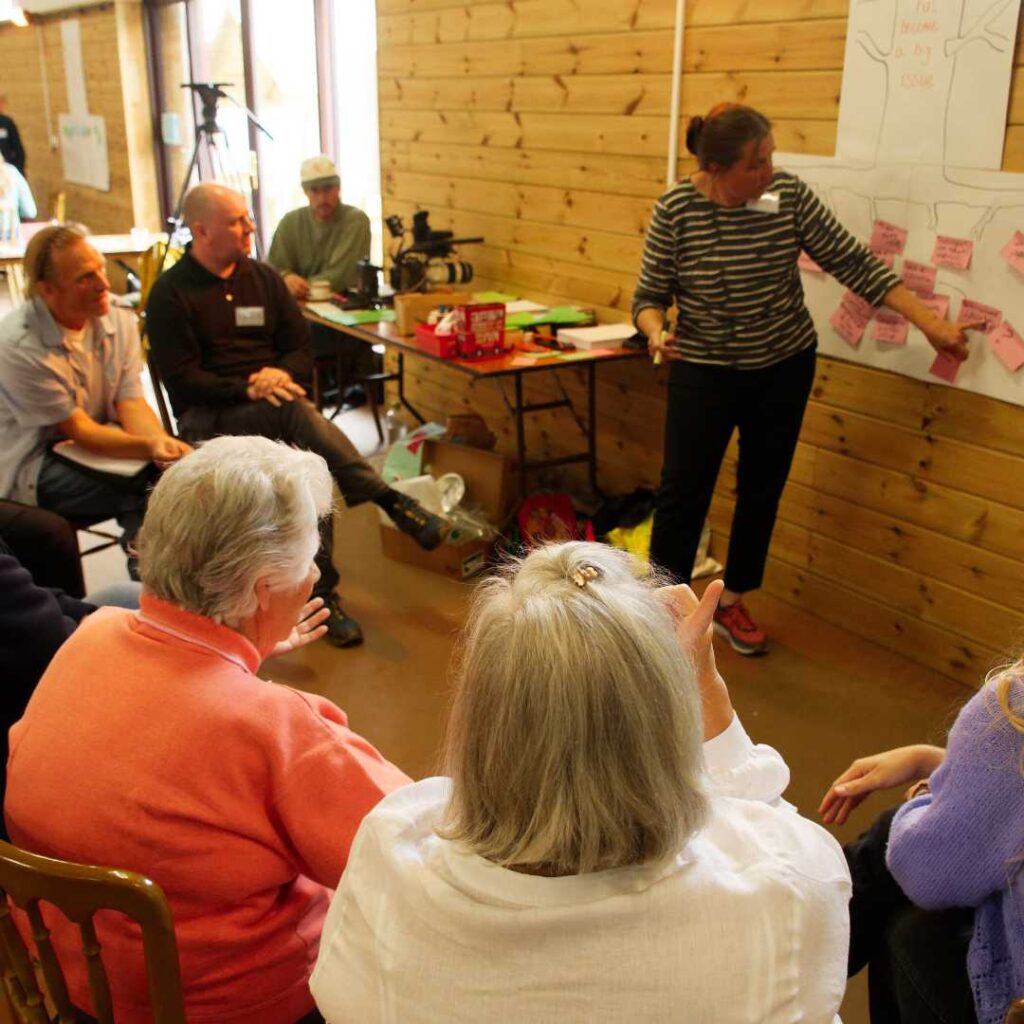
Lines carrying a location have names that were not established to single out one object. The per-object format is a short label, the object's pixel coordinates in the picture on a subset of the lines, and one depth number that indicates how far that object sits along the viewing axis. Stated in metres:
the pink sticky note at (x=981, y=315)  2.54
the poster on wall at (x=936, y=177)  2.45
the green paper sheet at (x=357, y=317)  4.00
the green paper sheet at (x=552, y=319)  3.71
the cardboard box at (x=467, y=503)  3.54
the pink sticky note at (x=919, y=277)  2.68
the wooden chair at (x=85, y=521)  2.78
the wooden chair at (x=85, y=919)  0.91
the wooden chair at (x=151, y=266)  4.75
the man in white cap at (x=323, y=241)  4.65
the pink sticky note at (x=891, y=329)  2.78
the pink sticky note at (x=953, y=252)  2.57
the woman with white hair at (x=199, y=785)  1.11
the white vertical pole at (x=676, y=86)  3.16
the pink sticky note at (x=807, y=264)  2.98
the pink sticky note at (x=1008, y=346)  2.50
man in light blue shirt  2.72
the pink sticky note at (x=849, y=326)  2.90
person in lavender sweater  1.07
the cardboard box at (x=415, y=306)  3.74
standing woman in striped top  2.59
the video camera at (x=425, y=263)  4.14
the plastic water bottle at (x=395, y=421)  5.09
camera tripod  5.75
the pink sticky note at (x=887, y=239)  2.73
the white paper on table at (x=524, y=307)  3.95
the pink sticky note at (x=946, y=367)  2.66
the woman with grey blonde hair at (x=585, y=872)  0.78
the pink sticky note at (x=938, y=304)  2.66
